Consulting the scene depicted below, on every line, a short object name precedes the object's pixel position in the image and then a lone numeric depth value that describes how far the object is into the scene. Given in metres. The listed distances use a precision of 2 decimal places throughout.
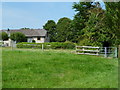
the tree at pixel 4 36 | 34.84
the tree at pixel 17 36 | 34.39
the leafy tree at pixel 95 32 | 15.10
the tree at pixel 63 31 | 41.56
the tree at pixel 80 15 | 22.22
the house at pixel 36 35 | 40.84
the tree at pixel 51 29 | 47.59
